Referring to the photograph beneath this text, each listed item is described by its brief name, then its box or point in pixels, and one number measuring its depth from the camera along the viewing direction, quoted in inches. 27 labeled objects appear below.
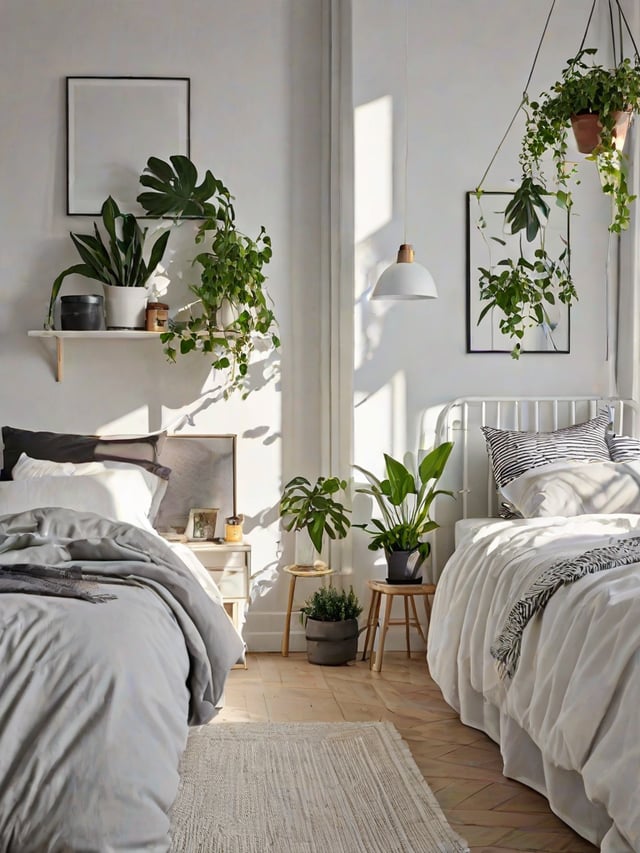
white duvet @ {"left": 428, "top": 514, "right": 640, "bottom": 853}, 86.0
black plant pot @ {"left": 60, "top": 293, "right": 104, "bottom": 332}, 172.9
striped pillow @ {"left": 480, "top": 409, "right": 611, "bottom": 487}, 163.5
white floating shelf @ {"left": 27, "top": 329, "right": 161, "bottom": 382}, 172.9
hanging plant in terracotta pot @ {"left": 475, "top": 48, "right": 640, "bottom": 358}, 120.0
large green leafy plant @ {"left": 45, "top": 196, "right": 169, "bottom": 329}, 176.4
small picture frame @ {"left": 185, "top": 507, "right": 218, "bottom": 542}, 175.3
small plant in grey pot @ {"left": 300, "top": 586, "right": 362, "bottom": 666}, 171.2
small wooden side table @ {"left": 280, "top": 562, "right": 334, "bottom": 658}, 173.3
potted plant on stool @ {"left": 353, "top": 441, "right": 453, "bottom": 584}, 169.8
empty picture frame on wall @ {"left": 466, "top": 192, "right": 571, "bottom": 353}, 183.9
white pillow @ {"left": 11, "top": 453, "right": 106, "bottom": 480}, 163.6
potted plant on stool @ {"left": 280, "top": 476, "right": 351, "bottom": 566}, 171.3
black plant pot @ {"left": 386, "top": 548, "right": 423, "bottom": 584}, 169.3
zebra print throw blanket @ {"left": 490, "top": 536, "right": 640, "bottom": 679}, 107.4
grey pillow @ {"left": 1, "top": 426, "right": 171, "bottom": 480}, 171.9
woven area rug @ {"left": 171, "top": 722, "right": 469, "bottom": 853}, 98.8
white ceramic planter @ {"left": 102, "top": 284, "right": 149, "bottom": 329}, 174.6
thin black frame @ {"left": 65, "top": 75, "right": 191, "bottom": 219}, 180.2
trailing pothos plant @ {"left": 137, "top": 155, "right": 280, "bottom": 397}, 173.5
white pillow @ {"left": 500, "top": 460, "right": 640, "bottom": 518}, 149.6
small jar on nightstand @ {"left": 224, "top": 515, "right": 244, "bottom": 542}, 175.0
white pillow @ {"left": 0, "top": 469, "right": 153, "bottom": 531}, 152.6
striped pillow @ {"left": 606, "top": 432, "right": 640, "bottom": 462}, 165.2
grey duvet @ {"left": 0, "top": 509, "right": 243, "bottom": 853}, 78.1
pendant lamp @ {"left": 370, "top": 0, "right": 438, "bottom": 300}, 159.8
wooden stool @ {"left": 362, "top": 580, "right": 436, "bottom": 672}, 165.8
